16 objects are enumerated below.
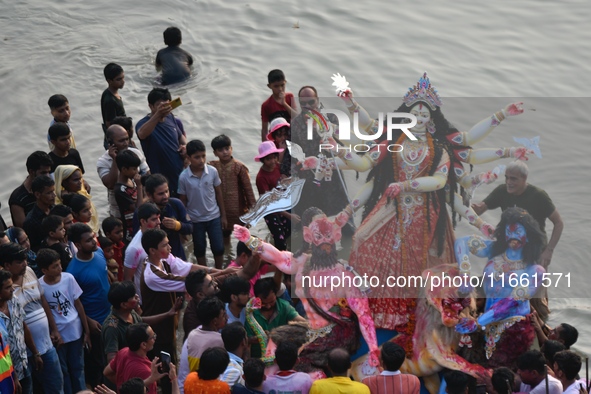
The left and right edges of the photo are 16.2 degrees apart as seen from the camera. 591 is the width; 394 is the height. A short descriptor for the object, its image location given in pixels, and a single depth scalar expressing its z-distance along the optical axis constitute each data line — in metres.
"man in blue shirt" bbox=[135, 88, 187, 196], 19.73
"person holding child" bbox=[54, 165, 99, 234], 17.84
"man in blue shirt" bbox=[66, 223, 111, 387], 15.76
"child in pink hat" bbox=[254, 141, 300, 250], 18.88
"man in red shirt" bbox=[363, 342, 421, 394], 13.71
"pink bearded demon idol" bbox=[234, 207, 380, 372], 15.40
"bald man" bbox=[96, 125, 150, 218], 18.85
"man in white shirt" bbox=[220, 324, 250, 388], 13.59
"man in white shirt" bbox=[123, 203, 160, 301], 16.11
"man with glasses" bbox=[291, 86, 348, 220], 16.06
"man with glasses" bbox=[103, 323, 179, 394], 13.71
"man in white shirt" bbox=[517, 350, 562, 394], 13.96
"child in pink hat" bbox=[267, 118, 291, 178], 19.59
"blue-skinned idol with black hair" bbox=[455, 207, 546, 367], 15.21
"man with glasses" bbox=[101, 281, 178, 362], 14.49
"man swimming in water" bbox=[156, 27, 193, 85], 25.47
